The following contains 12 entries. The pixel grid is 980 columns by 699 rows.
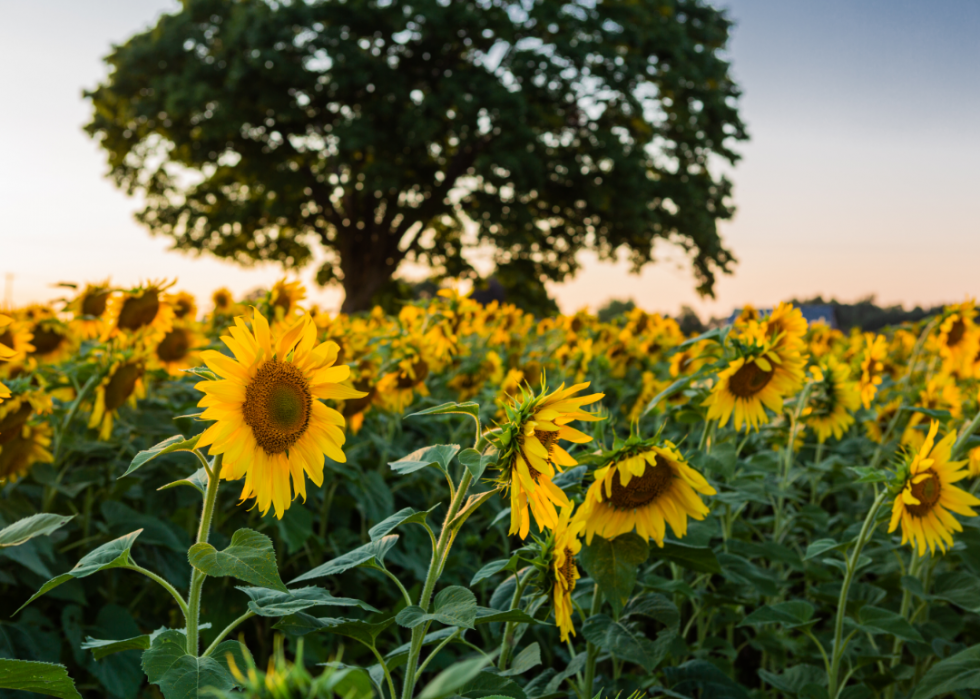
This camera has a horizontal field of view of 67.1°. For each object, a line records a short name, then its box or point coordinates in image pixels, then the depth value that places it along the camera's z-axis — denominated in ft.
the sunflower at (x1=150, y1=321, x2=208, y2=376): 10.14
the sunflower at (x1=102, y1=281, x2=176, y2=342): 9.40
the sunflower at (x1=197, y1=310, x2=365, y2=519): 3.81
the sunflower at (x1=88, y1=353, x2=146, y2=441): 7.73
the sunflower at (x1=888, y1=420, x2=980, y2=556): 5.64
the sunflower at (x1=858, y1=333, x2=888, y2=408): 11.08
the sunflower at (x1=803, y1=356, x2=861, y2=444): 9.12
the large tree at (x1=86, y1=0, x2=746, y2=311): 51.93
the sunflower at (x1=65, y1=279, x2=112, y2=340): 9.93
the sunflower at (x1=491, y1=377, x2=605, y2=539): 3.71
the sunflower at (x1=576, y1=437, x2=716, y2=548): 4.56
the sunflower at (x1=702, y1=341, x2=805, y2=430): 6.75
